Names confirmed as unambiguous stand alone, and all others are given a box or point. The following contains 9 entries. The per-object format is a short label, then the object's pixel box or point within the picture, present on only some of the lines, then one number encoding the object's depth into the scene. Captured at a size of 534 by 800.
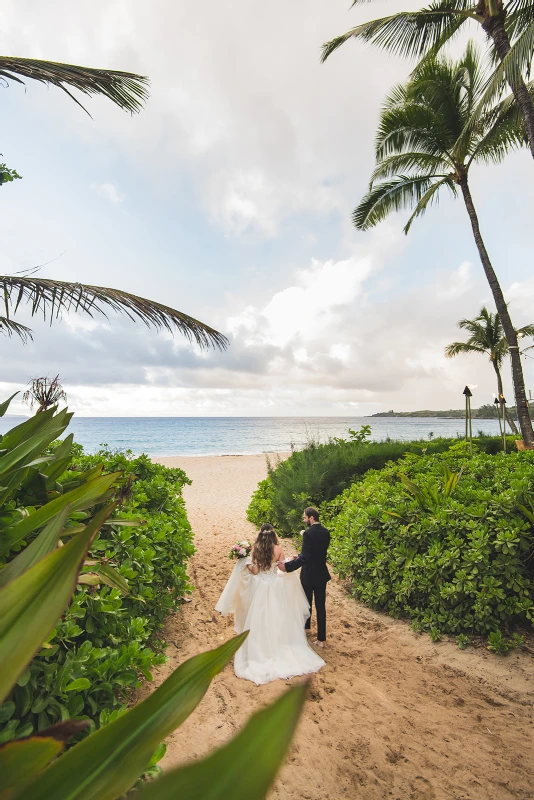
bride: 4.54
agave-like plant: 0.32
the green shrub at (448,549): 4.51
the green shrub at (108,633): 1.97
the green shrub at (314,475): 9.16
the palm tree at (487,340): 24.89
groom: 5.09
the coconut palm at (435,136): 11.57
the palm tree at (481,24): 6.82
